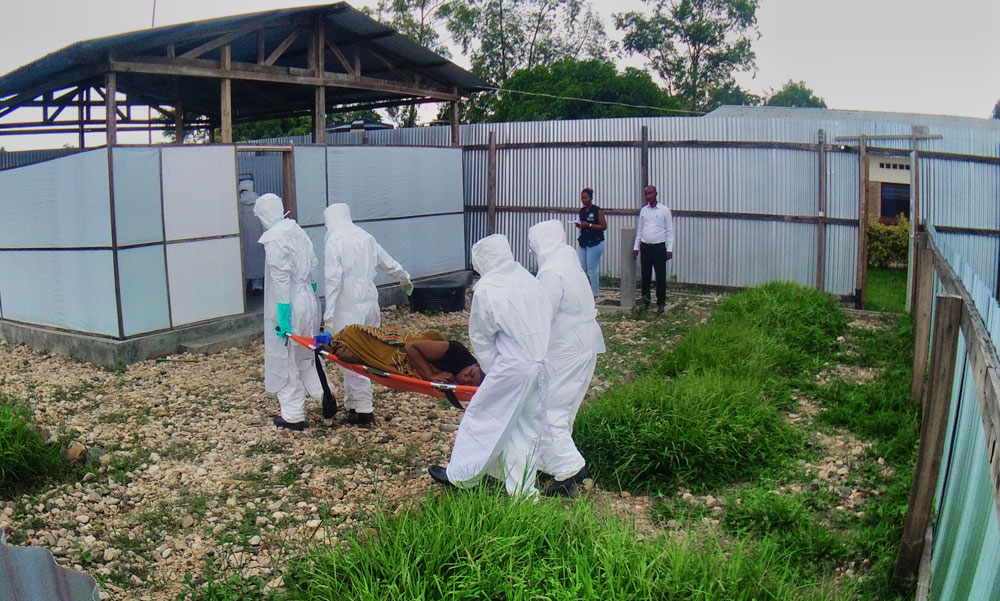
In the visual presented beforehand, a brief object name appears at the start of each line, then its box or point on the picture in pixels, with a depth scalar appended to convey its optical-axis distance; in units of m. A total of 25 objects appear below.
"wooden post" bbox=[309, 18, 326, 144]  11.49
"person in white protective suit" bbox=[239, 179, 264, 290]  11.84
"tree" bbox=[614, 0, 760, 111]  34.59
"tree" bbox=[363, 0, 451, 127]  30.53
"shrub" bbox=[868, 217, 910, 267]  15.89
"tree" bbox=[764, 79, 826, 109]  42.41
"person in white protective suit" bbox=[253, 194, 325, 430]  6.91
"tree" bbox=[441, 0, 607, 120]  31.28
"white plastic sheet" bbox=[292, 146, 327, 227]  10.80
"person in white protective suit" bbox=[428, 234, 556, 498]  4.95
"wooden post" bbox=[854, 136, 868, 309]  11.04
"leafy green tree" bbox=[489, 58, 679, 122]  25.80
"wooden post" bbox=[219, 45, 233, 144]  10.16
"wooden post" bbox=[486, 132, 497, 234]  14.00
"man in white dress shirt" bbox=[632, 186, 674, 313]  10.98
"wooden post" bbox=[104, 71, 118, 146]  8.90
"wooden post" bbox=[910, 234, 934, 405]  6.72
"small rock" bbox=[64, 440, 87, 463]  6.09
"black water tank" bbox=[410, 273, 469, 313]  11.57
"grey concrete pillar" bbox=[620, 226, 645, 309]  11.28
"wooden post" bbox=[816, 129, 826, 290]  11.42
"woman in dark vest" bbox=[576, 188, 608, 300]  11.42
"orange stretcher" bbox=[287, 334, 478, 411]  5.52
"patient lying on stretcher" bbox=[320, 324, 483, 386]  5.98
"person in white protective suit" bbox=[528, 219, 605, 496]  5.34
